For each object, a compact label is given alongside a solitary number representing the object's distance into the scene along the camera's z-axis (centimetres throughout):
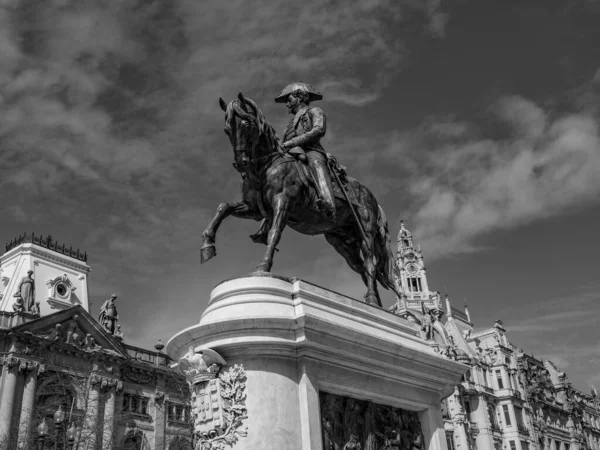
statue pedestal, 791
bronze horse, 948
